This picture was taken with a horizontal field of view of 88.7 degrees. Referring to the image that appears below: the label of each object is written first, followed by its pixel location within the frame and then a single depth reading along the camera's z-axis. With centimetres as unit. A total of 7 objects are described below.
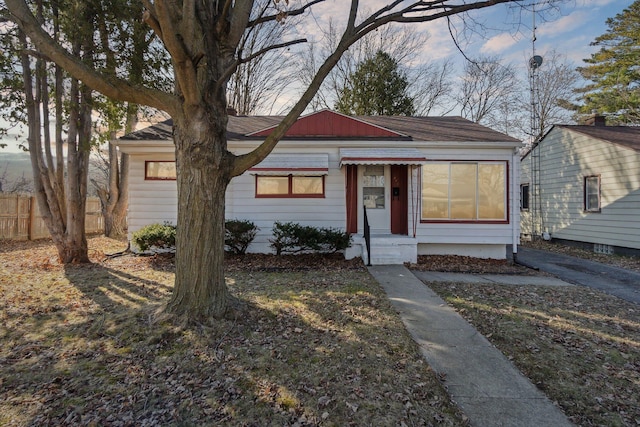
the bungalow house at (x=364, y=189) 931
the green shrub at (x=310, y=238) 837
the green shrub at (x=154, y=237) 835
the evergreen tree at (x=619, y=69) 1908
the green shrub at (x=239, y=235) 844
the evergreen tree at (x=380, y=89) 1975
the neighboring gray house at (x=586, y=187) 1040
